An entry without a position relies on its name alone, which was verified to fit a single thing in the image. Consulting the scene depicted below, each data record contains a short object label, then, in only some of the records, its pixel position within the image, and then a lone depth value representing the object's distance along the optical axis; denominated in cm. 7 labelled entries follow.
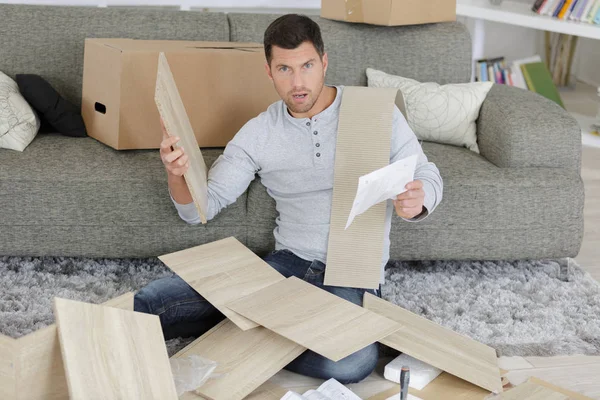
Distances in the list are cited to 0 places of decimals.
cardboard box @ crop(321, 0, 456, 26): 293
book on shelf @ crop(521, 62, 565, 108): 462
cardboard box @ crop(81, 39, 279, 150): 257
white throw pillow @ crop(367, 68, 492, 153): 282
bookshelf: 406
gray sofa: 247
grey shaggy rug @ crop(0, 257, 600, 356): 229
